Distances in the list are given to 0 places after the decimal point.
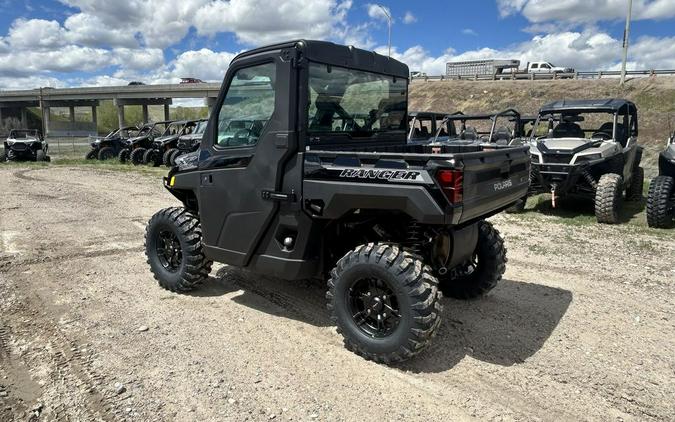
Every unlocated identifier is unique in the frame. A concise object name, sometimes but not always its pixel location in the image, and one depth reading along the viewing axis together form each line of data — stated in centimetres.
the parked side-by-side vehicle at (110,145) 2225
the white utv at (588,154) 917
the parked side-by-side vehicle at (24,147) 2152
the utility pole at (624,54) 2808
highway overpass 5912
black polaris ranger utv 348
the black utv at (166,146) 1990
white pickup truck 4069
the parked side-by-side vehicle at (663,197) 827
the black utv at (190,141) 1752
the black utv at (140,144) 2086
